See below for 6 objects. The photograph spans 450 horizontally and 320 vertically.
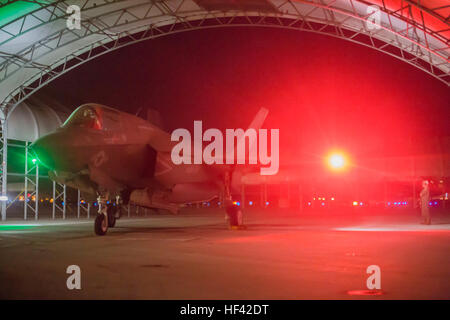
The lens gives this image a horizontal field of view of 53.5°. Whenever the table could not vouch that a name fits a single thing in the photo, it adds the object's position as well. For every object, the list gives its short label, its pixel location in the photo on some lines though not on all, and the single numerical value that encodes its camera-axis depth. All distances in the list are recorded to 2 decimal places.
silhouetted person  19.00
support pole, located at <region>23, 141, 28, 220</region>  26.71
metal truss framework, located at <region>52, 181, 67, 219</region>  43.41
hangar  19.20
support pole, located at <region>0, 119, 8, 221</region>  24.20
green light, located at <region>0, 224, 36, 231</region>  18.08
